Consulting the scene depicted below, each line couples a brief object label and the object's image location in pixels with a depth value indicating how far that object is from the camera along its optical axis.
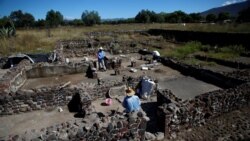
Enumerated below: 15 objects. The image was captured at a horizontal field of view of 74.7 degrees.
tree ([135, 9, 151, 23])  59.16
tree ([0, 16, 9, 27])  28.93
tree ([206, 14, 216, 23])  54.53
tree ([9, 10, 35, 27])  58.68
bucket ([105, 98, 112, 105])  7.33
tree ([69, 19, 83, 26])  59.91
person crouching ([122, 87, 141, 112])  5.09
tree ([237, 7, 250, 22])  38.31
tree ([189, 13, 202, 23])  53.00
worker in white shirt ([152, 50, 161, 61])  13.50
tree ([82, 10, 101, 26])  63.52
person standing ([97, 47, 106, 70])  11.57
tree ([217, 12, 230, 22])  52.86
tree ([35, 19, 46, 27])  55.02
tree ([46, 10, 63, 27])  61.12
